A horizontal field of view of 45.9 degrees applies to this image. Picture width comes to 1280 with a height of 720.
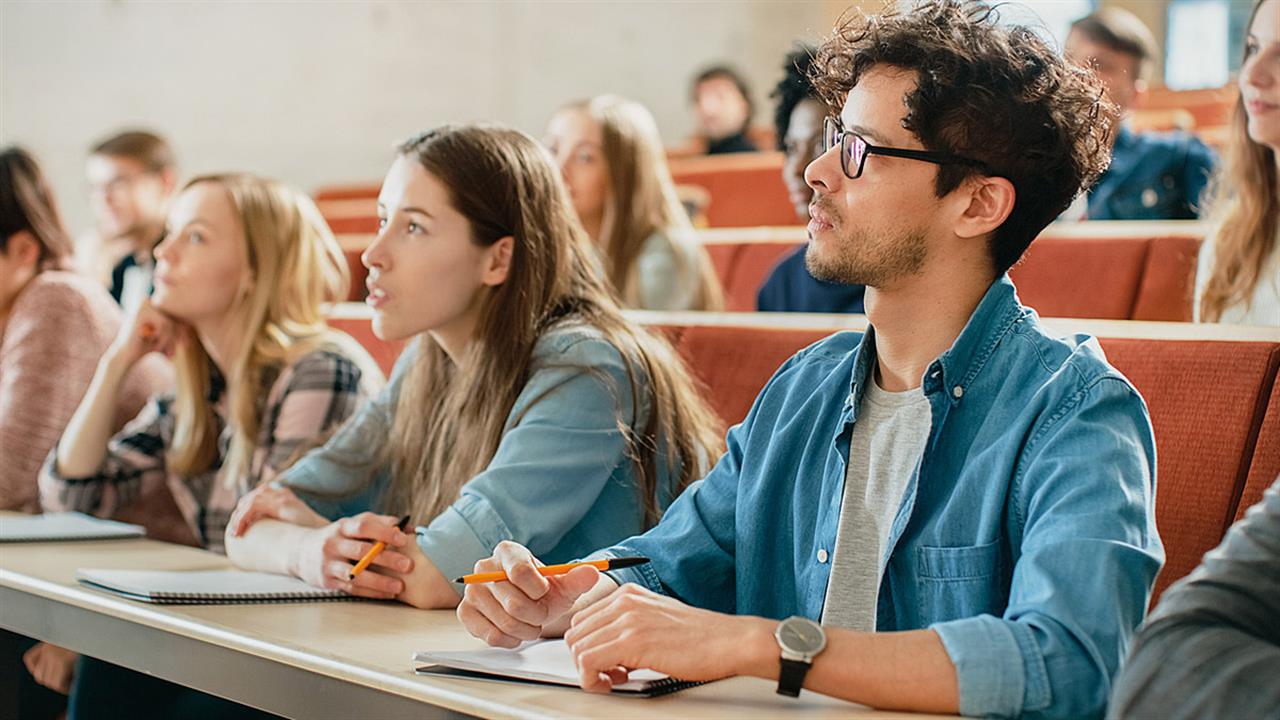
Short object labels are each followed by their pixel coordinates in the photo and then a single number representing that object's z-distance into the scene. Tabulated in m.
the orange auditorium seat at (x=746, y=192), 4.62
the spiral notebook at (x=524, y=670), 1.20
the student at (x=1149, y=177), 3.64
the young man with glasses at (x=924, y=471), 1.13
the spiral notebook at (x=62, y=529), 2.11
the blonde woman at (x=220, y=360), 2.33
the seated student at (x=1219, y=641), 0.96
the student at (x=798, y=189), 2.97
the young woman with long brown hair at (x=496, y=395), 1.77
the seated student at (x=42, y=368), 2.52
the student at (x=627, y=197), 3.44
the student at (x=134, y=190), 4.23
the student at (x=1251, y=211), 2.42
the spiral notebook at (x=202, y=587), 1.62
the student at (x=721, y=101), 6.59
